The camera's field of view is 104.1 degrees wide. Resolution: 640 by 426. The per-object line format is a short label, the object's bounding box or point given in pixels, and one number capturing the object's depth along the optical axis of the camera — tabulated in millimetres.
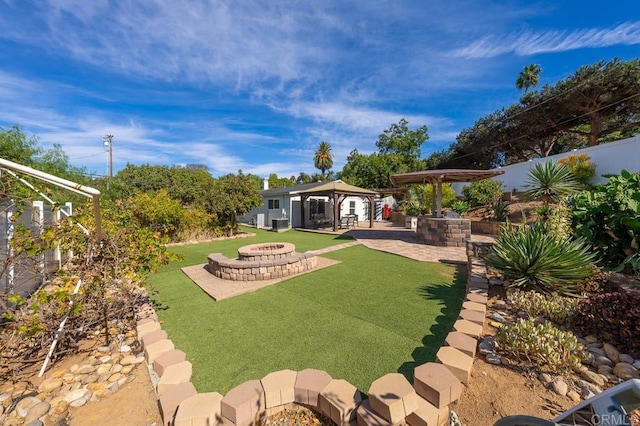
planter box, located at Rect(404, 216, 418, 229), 16623
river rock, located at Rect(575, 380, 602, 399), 2169
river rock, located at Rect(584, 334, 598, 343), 2877
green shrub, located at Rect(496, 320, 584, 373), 2428
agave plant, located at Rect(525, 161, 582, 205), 9969
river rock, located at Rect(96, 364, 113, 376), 2848
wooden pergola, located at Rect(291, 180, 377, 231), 15691
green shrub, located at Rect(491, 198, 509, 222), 12359
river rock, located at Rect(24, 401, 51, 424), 2213
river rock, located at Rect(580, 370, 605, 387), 2279
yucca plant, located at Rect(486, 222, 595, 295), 4066
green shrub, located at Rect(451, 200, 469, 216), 14555
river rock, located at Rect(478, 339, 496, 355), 2820
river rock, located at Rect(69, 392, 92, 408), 2383
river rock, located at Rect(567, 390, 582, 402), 2092
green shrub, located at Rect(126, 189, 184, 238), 11149
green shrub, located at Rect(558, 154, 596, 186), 11984
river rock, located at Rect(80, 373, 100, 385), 2703
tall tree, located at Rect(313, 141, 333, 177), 45938
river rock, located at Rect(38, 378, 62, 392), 2578
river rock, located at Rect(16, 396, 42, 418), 2279
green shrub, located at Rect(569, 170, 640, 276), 4297
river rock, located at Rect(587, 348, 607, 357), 2646
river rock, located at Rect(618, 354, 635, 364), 2471
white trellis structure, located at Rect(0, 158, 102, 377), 2526
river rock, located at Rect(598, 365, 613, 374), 2410
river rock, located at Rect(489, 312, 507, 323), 3510
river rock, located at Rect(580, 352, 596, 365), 2543
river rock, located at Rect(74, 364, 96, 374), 2850
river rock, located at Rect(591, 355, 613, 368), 2504
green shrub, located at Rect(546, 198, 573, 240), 4672
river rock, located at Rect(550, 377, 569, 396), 2163
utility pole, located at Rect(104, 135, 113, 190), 26114
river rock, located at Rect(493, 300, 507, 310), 3950
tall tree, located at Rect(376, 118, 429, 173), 33872
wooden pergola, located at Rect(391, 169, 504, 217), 9742
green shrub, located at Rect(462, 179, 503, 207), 15344
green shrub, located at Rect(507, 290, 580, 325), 3310
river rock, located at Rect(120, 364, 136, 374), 2874
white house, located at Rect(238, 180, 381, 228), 16438
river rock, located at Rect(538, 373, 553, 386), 2298
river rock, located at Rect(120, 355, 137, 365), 3024
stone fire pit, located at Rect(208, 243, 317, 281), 6258
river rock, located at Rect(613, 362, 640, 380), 2275
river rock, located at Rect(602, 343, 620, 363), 2562
